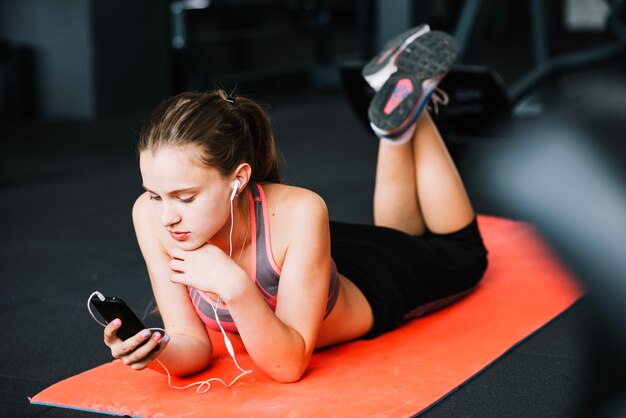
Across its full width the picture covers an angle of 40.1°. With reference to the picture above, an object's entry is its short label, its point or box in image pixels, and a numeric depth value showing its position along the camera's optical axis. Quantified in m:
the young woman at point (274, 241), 1.55
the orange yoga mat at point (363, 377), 1.63
